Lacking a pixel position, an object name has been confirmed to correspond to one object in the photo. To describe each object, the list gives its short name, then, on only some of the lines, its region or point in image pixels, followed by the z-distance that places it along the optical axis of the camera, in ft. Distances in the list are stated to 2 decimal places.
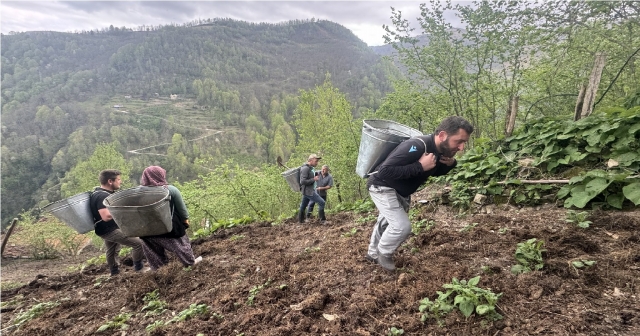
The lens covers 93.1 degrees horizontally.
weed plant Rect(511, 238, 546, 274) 9.66
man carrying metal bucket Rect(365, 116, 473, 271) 9.52
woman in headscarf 14.35
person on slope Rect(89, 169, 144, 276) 15.83
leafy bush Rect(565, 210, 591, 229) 11.82
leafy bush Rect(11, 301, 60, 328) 12.85
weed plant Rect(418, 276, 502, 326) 7.80
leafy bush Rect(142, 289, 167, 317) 11.72
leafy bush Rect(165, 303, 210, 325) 10.66
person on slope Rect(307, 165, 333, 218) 26.11
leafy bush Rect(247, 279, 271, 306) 11.05
